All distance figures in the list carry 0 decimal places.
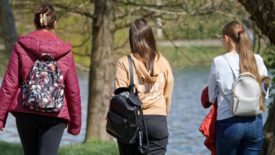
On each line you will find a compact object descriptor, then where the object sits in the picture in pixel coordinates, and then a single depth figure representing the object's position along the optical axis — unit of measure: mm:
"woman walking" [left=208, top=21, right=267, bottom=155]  10270
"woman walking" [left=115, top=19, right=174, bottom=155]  10417
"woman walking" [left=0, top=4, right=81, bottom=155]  10409
